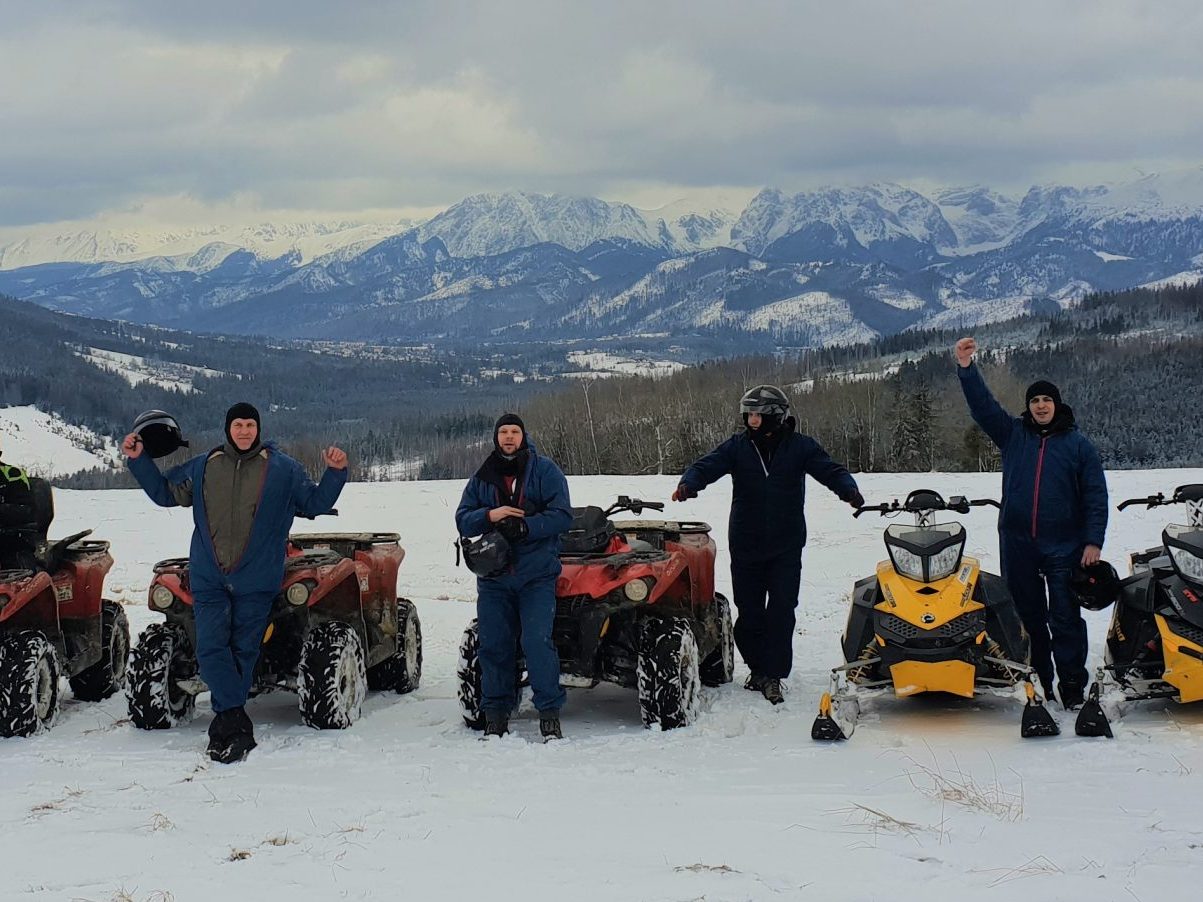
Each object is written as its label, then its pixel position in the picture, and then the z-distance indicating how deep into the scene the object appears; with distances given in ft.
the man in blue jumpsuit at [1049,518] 24.39
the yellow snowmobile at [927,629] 22.81
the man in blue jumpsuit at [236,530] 22.91
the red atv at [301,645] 24.16
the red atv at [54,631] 23.88
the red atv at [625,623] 23.72
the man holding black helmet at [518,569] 23.30
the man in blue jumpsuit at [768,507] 26.91
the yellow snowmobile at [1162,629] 22.02
